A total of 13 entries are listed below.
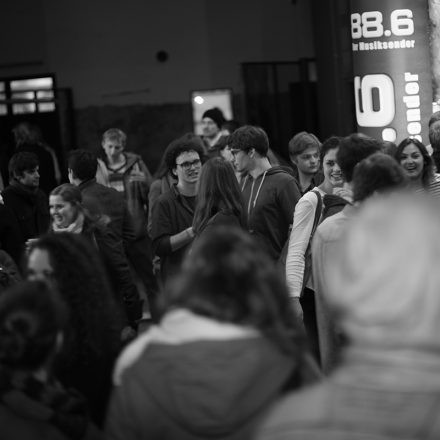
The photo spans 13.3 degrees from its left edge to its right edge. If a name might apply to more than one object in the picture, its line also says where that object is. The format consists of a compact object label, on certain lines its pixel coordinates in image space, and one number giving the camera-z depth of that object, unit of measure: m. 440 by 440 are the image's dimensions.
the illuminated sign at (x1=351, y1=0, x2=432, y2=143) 13.54
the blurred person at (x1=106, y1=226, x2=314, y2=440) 4.17
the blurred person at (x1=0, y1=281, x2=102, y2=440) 4.68
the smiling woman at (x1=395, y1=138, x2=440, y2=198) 10.26
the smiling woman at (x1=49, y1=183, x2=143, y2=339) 10.18
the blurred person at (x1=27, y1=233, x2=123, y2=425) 6.02
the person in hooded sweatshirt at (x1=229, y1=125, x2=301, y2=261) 10.75
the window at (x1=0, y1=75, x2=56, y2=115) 23.67
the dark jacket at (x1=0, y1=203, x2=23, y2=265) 12.00
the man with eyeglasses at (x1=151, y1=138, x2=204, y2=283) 10.91
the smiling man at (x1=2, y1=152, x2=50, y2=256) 13.21
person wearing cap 17.75
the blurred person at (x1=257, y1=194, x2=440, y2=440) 3.37
